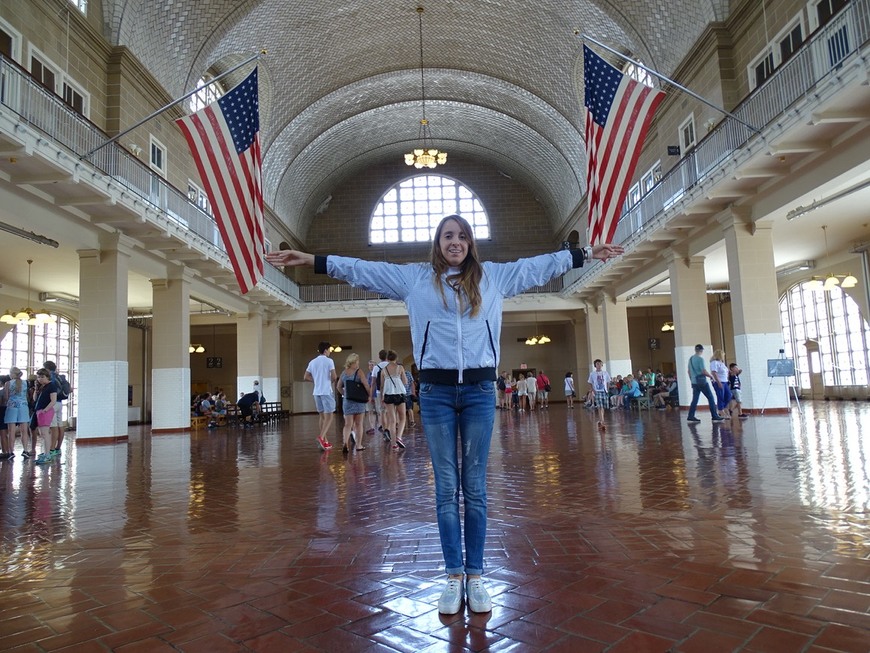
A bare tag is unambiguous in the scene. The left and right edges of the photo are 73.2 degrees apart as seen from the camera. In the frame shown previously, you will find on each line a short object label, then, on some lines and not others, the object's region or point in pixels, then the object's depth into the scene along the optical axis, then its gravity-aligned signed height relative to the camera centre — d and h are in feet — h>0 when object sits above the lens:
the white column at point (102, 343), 43.68 +3.45
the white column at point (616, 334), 77.97 +4.44
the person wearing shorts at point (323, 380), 30.09 -0.02
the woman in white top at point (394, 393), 30.25 -0.87
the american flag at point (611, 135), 23.25 +9.57
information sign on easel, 41.14 -0.48
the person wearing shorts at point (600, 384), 37.35 -1.05
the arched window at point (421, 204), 107.45 +31.41
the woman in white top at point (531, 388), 73.98 -2.16
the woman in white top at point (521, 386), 75.05 -1.95
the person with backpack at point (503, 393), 82.19 -2.99
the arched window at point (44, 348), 65.16 +5.13
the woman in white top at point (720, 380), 40.52 -1.18
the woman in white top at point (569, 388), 72.09 -2.28
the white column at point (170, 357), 54.95 +2.71
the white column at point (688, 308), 53.93 +5.17
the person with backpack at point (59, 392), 32.14 -0.09
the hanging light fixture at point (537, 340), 96.30 +5.14
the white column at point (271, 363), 83.25 +2.73
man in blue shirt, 37.78 -0.99
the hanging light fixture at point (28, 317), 51.90 +6.68
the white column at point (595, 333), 85.35 +5.16
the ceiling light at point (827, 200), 36.66 +10.27
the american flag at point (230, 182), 21.94 +7.68
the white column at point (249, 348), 78.12 +4.67
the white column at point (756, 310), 42.86 +3.77
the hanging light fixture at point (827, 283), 52.95 +6.99
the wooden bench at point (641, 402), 63.31 -3.98
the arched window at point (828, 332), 67.15 +3.20
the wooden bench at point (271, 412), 67.76 -3.61
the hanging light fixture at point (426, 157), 76.33 +28.50
